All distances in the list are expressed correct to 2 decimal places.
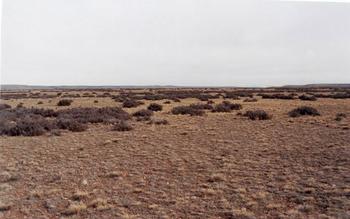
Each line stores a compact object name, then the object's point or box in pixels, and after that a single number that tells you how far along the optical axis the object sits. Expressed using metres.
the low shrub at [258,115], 21.64
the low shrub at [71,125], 17.56
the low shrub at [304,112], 23.47
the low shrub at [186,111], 24.85
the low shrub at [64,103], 35.81
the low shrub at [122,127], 17.66
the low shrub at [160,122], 19.93
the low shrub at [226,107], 26.97
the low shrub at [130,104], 32.46
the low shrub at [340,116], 20.79
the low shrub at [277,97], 45.44
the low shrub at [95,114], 20.67
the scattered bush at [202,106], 28.96
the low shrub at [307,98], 41.78
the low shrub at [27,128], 16.38
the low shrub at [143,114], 23.10
